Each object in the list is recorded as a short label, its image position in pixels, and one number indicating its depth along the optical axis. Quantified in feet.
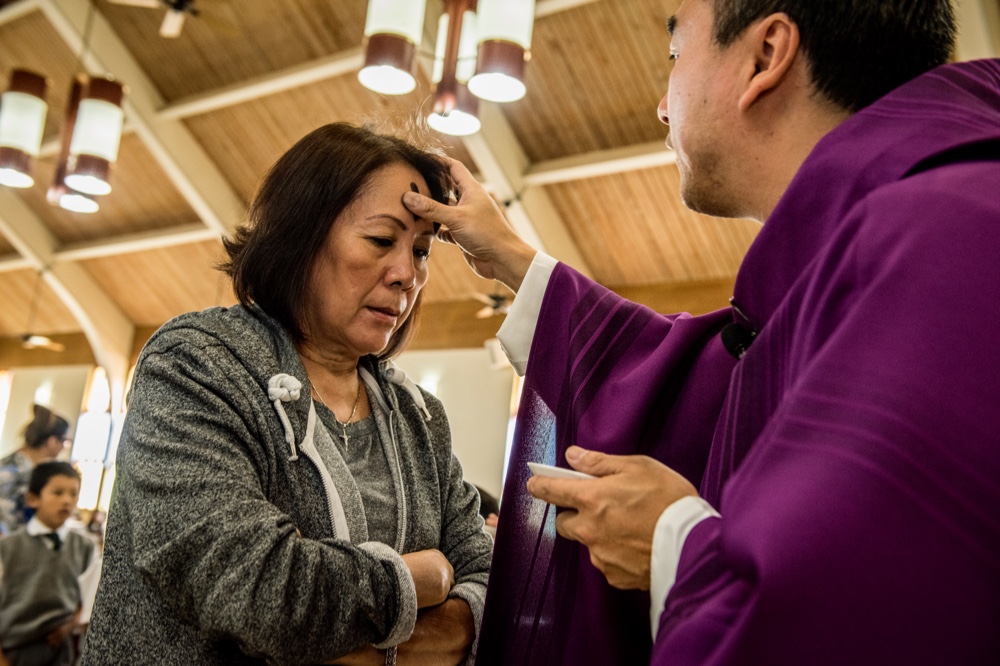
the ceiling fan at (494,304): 34.22
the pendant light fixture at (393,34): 16.58
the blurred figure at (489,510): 13.15
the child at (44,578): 13.55
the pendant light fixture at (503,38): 16.34
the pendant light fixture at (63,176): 23.24
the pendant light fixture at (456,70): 17.38
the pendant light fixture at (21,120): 21.65
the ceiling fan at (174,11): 22.03
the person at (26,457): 17.37
